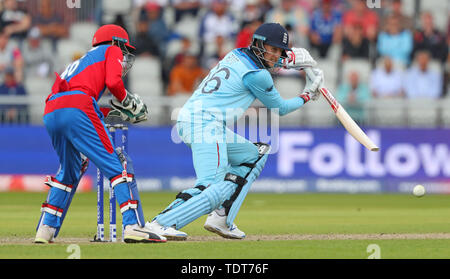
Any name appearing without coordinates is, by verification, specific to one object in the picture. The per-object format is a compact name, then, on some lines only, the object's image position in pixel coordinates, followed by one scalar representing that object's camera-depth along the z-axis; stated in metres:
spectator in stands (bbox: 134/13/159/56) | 18.94
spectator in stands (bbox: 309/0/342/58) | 19.44
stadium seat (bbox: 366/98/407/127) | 17.31
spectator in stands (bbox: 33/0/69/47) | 19.27
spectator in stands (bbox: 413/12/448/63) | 19.11
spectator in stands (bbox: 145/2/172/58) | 19.23
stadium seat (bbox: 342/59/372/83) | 18.53
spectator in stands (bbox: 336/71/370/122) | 18.06
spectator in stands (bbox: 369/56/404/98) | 18.53
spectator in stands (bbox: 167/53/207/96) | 18.20
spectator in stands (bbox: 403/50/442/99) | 18.56
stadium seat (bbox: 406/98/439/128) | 17.30
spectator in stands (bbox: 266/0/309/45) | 19.05
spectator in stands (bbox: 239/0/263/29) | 19.11
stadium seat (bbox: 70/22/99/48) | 19.33
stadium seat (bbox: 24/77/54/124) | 17.06
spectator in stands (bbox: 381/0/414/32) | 19.36
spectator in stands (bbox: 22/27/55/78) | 18.59
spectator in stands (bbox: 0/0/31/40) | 18.86
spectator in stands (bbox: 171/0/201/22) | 19.78
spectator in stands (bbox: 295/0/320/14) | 19.80
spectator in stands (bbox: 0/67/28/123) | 17.17
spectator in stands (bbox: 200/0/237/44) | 19.23
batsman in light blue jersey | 8.54
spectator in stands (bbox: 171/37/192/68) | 18.52
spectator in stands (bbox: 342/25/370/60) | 18.97
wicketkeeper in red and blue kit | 8.09
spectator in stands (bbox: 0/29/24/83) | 18.33
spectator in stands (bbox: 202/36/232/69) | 18.67
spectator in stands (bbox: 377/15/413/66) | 19.11
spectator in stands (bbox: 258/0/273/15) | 19.40
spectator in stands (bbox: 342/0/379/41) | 19.25
